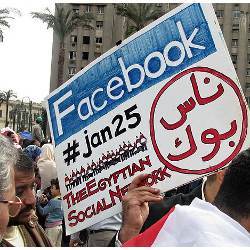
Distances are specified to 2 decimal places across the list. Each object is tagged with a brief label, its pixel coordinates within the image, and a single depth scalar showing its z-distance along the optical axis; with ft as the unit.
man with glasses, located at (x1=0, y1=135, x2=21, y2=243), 5.84
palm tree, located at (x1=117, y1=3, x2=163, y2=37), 110.22
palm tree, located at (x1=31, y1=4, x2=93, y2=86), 108.58
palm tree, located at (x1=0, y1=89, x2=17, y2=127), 179.34
